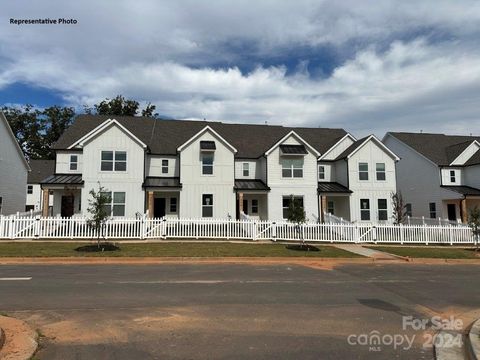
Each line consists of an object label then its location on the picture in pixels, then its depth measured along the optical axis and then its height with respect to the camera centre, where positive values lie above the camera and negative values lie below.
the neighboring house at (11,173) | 30.84 +4.11
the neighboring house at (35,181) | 50.81 +5.25
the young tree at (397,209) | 31.36 +0.86
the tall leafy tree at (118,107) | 59.50 +16.91
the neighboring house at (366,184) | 31.78 +2.94
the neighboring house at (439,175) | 34.47 +3.99
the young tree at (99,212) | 18.59 +0.50
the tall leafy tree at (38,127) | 64.56 +15.33
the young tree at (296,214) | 20.95 +0.36
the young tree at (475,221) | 22.27 -0.08
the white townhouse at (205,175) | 27.94 +3.51
